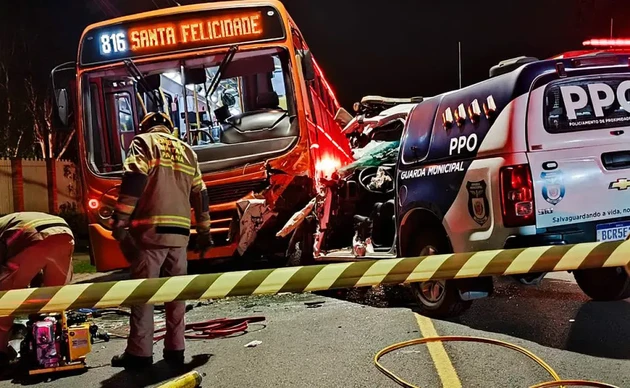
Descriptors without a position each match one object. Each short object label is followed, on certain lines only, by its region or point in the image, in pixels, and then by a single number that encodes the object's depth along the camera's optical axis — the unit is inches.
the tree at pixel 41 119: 1033.5
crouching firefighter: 186.9
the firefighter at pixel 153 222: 185.0
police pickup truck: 189.5
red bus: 298.5
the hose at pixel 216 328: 222.2
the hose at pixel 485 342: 147.6
